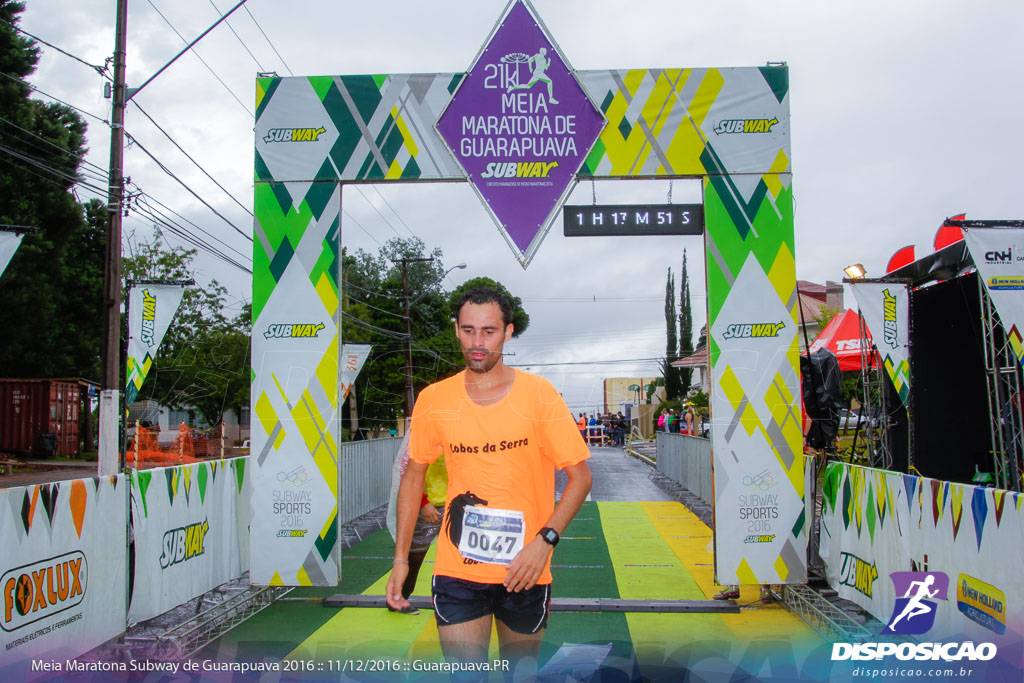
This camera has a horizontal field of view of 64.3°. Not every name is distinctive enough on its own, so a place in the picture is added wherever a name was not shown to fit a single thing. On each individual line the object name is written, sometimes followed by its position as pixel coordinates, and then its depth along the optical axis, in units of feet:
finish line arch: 24.44
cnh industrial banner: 24.93
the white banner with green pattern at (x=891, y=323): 32.17
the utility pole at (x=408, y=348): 111.24
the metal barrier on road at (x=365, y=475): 40.78
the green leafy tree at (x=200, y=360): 134.82
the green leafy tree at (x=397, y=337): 123.44
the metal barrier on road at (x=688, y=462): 49.83
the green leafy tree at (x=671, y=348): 177.78
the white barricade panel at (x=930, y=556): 15.14
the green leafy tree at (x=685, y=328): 185.04
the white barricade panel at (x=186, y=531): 20.99
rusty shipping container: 96.37
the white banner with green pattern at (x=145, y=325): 37.96
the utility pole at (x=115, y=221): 40.22
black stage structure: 39.70
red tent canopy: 47.78
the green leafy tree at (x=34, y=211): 82.07
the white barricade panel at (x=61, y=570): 15.98
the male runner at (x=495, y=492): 10.66
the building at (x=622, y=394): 152.08
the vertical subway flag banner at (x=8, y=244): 18.30
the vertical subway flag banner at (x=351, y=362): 46.69
